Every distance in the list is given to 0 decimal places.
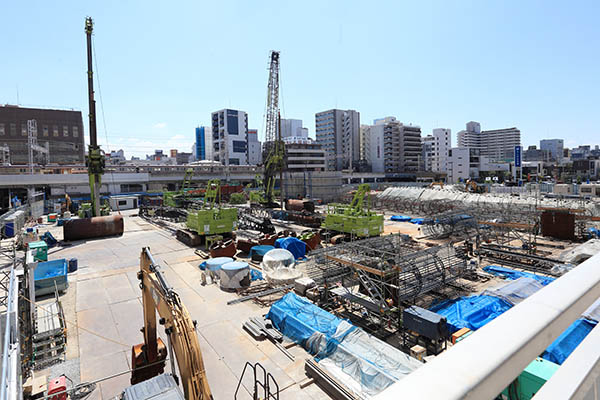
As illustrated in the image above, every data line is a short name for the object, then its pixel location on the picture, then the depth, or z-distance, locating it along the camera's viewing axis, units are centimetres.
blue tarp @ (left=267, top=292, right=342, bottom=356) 1141
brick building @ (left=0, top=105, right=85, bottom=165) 8275
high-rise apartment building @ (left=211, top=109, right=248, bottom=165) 14650
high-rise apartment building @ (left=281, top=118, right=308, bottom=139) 17380
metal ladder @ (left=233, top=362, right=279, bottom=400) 845
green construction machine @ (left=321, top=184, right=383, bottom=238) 2575
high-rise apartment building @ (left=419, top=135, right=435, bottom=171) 13250
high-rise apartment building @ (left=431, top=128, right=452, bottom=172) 12738
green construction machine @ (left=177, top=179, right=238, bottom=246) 2630
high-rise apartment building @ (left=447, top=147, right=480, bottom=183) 11650
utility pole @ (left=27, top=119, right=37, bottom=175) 5208
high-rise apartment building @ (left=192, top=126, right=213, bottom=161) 18238
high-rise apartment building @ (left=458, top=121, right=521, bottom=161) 18388
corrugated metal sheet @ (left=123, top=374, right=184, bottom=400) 685
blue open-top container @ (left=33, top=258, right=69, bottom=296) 1695
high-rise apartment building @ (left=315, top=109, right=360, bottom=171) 13638
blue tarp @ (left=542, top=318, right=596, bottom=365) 927
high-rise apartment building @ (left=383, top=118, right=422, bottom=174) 12150
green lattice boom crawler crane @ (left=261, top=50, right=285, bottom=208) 5194
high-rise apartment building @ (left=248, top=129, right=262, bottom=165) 16110
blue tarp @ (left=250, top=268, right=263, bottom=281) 1908
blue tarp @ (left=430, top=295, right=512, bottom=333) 1269
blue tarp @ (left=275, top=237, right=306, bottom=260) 2294
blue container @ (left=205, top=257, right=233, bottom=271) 1855
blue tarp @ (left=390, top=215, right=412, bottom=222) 3985
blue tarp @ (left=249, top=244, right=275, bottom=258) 2245
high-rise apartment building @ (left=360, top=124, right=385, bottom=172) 12200
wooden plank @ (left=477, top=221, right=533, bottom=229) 2423
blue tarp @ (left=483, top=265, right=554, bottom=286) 1775
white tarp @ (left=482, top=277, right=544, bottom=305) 1363
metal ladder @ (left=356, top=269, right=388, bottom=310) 1325
